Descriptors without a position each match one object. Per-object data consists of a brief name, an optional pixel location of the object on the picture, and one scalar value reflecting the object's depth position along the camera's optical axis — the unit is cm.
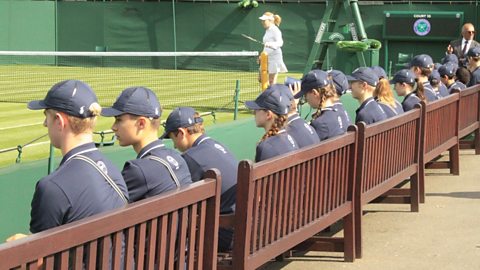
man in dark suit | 1813
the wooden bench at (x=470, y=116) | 1456
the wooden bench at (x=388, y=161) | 875
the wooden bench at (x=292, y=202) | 641
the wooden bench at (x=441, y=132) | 1166
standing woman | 2142
